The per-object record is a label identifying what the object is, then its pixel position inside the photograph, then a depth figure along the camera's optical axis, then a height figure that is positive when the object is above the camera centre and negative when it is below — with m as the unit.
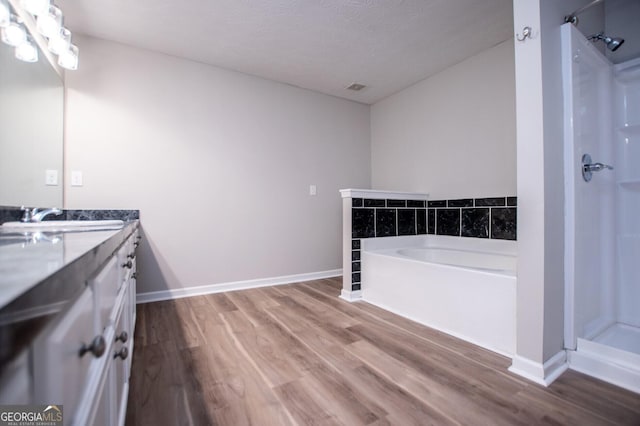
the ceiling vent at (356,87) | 3.31 +1.49
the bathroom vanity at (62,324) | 0.24 -0.13
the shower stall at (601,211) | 1.52 +0.02
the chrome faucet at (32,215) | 1.54 +0.02
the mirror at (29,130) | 1.49 +0.53
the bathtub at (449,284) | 1.65 -0.47
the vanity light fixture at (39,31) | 1.44 +1.09
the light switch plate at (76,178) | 2.29 +0.31
